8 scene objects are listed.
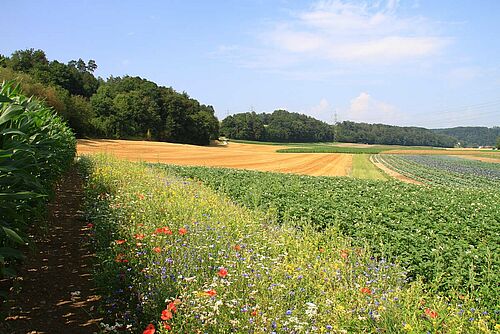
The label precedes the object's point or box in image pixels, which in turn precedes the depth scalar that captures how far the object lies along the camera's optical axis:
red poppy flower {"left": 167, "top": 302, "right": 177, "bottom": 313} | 2.91
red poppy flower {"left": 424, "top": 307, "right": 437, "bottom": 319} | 3.44
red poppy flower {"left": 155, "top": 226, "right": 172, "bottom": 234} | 4.60
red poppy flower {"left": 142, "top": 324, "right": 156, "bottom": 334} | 2.58
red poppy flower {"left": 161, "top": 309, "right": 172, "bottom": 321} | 2.72
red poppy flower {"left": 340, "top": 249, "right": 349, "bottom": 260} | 5.32
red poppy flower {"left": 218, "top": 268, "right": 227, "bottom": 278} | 3.41
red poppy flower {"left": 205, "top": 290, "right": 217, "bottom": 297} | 3.09
